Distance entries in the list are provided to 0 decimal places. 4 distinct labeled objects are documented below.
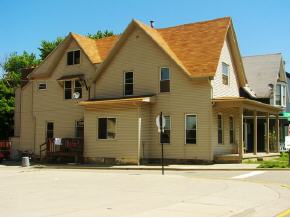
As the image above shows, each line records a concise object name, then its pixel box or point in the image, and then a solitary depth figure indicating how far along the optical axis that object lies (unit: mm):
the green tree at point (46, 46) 63906
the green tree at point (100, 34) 61925
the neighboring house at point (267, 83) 38188
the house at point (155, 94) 28703
